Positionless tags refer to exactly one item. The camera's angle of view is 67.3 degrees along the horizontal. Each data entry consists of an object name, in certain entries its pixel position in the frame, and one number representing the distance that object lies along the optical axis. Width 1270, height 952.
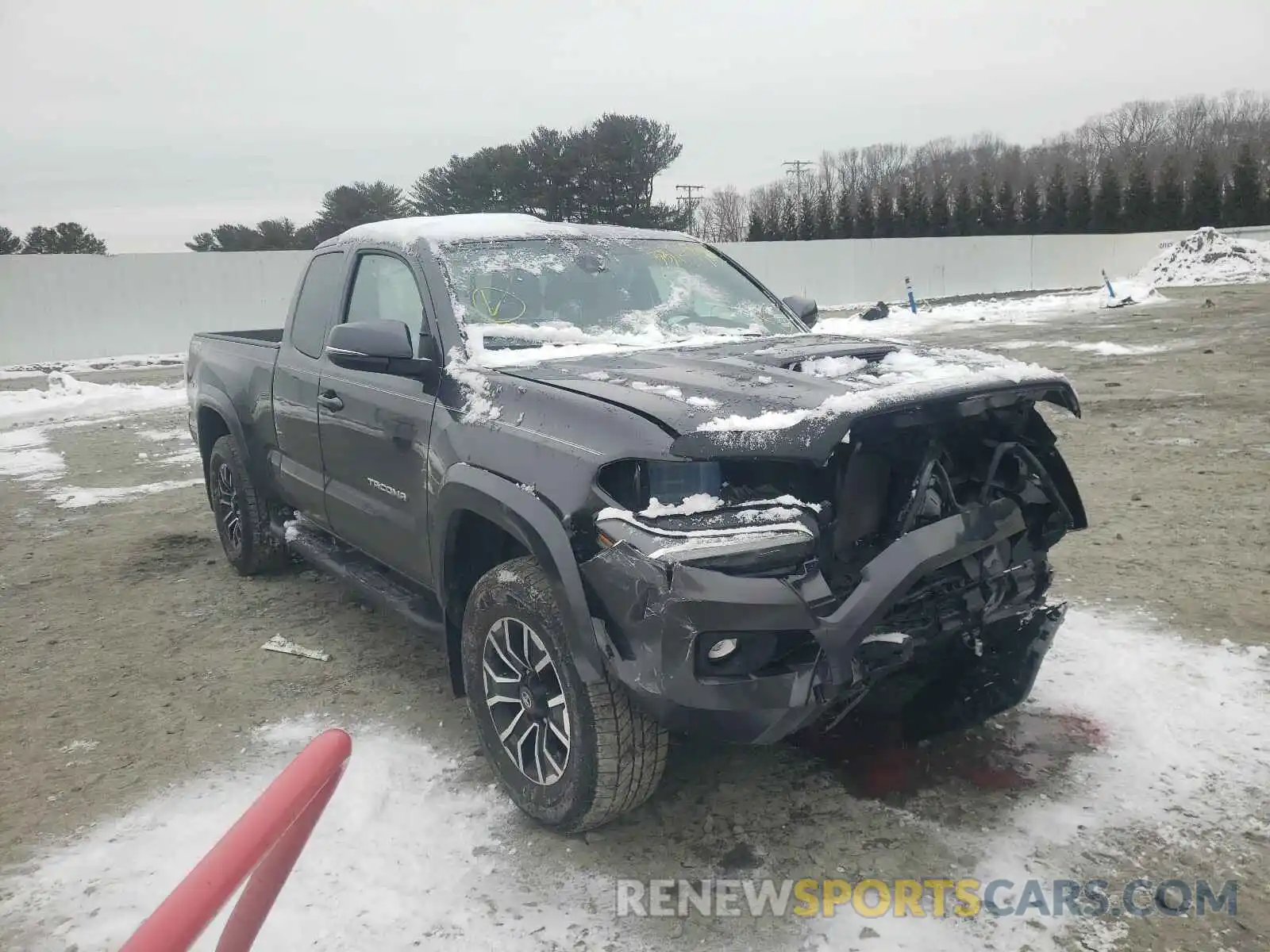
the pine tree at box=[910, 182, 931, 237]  51.34
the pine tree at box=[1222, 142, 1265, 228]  46.19
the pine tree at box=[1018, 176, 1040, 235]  51.81
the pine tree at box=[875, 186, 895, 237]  51.94
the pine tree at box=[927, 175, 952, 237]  51.56
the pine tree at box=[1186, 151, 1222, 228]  47.28
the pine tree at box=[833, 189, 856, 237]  52.38
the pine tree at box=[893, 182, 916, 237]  51.75
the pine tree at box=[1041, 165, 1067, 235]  50.59
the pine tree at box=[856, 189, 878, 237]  52.16
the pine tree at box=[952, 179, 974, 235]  51.38
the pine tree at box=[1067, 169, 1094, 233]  50.44
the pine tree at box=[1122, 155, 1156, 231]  49.28
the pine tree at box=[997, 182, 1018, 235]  51.56
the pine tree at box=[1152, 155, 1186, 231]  48.59
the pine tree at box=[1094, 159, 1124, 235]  49.75
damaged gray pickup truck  2.39
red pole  1.26
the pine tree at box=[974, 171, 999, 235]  51.34
